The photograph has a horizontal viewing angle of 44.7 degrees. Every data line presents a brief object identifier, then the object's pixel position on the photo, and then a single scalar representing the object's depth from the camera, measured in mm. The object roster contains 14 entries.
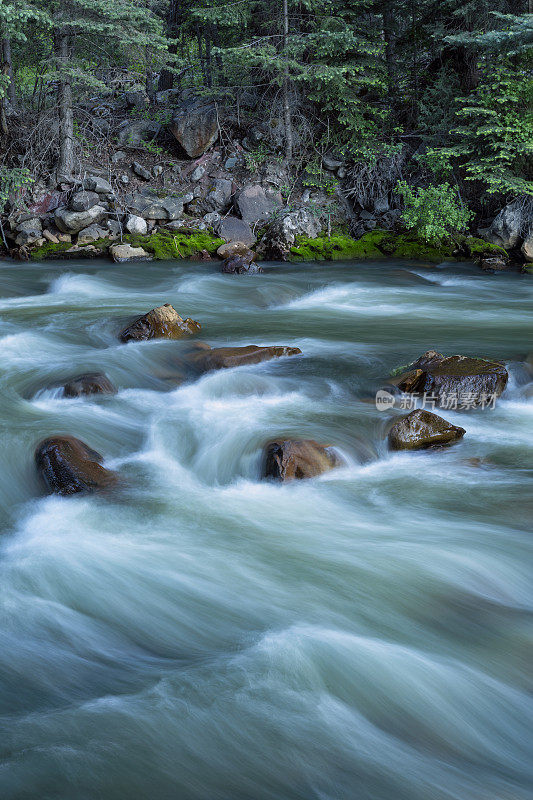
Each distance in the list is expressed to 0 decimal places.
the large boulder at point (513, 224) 12531
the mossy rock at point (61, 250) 13195
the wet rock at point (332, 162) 15258
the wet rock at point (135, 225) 13578
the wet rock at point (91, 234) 13391
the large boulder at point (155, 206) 14016
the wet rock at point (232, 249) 13078
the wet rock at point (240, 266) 12133
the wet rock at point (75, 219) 13336
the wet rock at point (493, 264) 12445
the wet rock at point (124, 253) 12977
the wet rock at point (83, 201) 13453
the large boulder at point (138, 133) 15945
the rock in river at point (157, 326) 7734
